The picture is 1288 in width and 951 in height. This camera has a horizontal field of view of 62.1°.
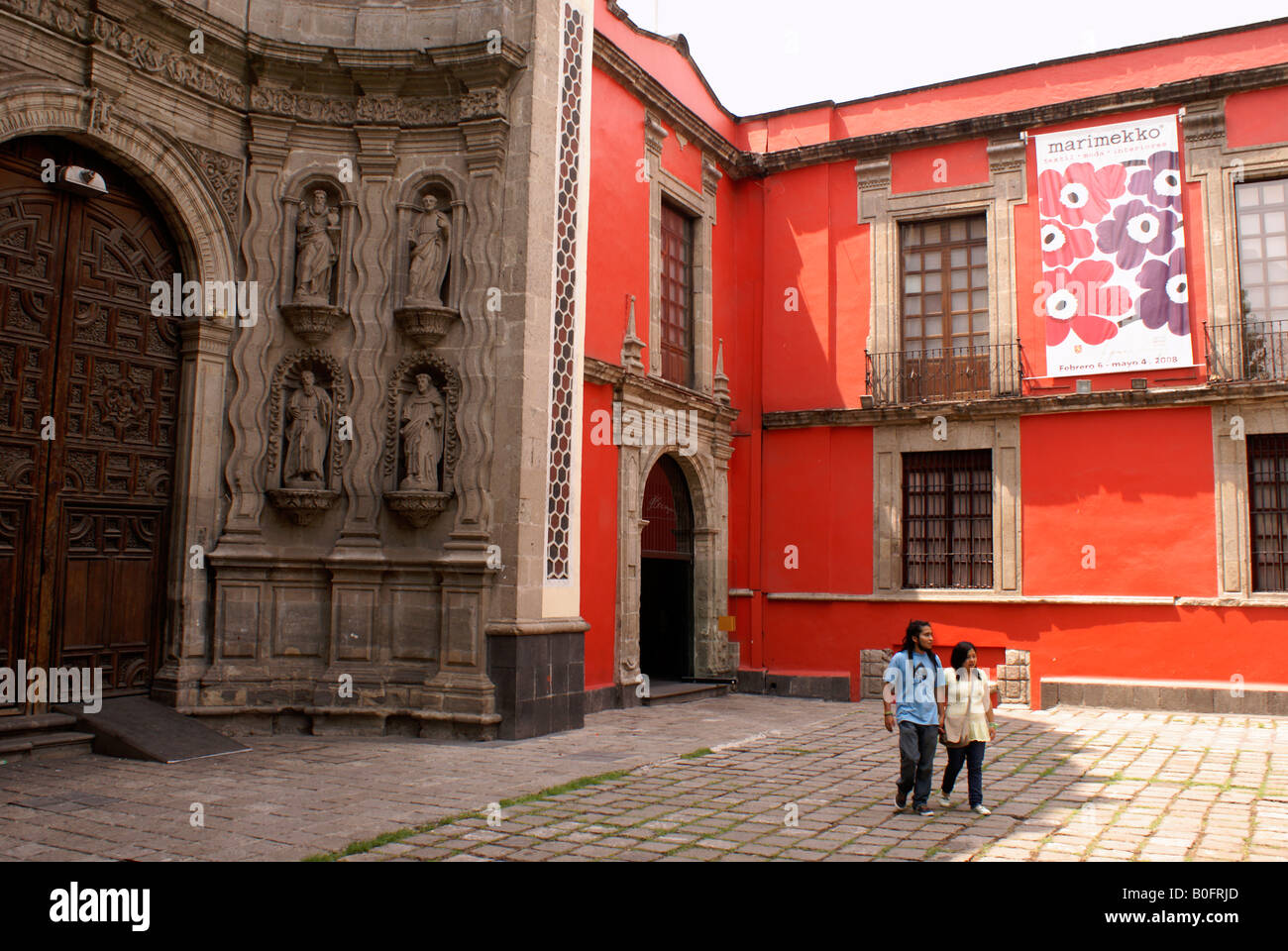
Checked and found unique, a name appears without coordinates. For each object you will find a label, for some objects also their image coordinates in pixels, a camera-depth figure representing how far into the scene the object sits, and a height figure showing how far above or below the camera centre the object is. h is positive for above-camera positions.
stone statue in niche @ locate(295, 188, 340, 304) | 10.22 +3.02
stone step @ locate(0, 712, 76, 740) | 8.05 -1.23
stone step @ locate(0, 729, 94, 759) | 7.99 -1.39
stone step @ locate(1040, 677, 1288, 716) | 12.61 -1.50
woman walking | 6.91 -0.96
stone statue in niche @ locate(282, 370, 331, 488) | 10.03 +1.21
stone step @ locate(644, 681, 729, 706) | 13.25 -1.58
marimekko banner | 13.70 +4.21
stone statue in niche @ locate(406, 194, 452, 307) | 10.25 +2.99
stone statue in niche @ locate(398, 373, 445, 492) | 10.05 +1.24
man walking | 6.98 -0.90
